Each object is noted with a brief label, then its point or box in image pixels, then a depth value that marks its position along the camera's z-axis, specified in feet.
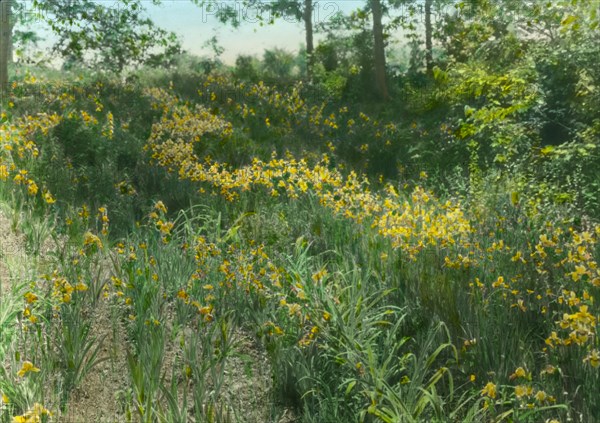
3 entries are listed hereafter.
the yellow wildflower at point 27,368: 10.13
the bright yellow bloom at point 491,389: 10.18
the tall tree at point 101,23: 37.45
